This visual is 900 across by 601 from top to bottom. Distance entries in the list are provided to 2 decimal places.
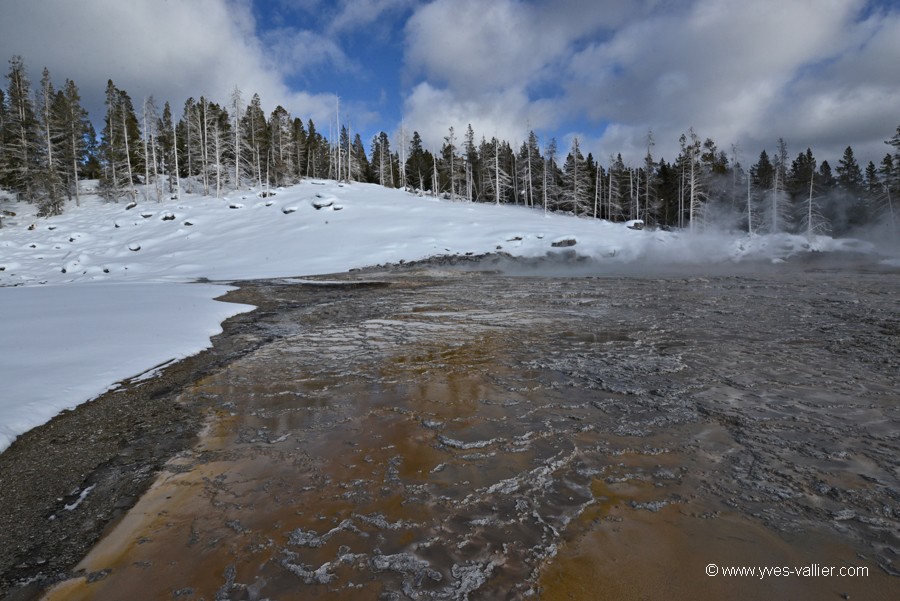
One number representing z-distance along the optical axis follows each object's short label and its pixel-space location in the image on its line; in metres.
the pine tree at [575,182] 51.09
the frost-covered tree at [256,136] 49.94
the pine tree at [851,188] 48.88
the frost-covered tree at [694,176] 42.72
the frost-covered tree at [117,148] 42.81
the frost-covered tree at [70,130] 39.72
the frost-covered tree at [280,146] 51.44
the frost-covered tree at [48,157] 35.81
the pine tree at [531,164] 56.56
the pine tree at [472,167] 59.62
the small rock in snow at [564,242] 29.64
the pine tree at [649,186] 51.91
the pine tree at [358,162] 64.21
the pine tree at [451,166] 58.26
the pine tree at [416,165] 70.38
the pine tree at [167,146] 47.49
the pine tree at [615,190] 55.31
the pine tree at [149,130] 42.53
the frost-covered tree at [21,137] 37.56
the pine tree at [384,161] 68.85
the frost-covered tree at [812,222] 37.59
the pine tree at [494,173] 59.56
